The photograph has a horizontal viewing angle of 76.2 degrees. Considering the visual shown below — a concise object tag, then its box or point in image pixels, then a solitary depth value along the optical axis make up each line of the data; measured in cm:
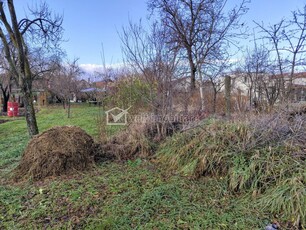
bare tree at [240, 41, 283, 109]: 627
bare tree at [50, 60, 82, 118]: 1294
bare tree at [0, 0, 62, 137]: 470
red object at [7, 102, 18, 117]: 1312
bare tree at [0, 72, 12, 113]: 1761
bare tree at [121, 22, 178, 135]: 446
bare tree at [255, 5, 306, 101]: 597
